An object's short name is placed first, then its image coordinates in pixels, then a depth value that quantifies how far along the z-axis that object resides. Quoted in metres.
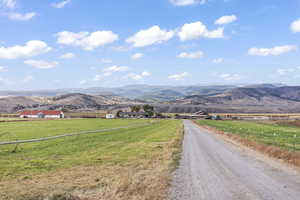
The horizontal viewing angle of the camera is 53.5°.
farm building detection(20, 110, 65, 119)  193.57
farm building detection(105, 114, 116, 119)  182.21
